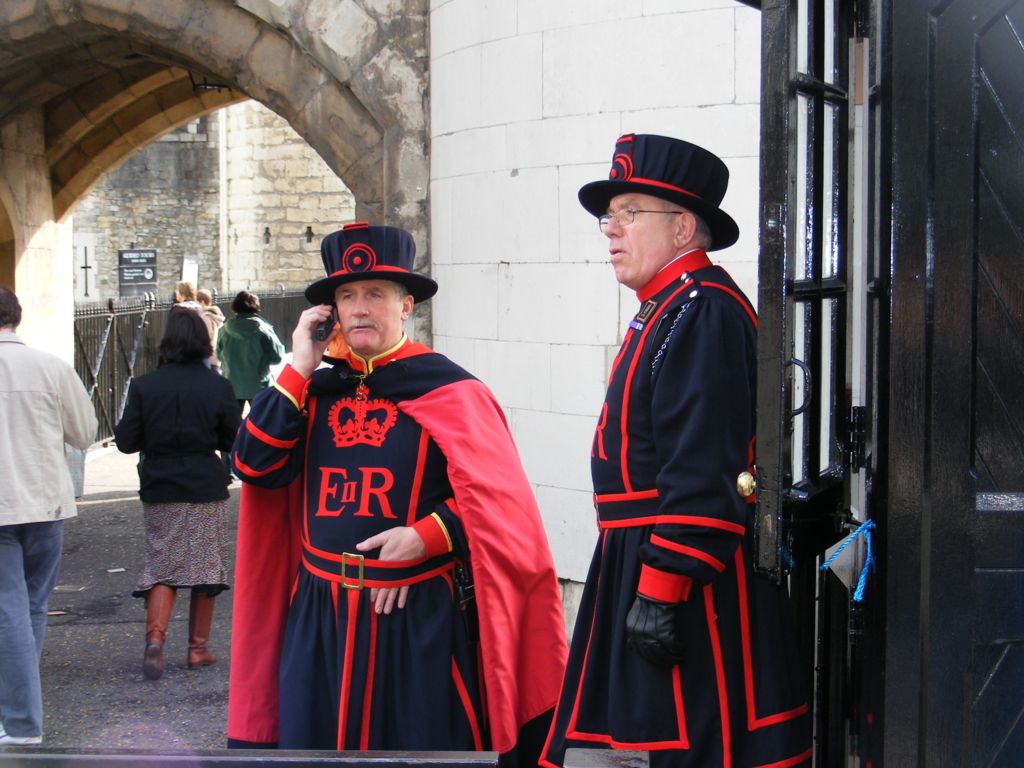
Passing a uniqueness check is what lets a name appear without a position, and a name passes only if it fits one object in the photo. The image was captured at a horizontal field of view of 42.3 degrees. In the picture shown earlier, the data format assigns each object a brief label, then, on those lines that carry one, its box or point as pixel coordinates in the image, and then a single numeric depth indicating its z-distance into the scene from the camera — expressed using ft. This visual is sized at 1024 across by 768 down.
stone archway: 22.52
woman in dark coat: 19.10
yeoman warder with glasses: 8.44
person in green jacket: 33.86
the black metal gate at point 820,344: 7.24
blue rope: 7.14
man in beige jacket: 15.42
